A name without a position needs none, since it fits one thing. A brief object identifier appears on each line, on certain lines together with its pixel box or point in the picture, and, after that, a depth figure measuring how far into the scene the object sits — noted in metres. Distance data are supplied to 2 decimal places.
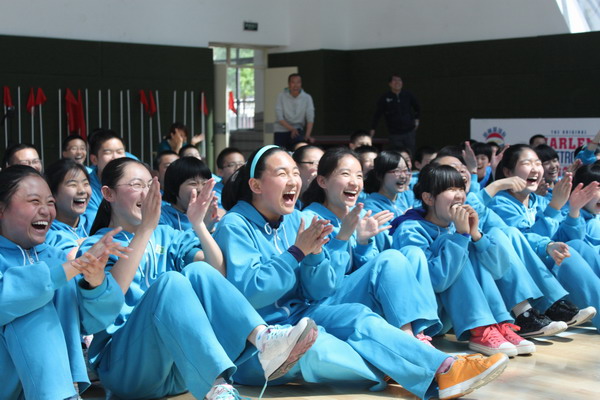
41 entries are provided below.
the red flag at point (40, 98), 10.32
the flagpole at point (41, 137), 10.37
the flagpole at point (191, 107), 11.84
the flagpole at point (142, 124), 11.29
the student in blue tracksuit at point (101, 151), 4.99
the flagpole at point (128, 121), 11.16
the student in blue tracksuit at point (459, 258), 3.60
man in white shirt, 11.06
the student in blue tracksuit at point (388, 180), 4.72
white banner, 9.99
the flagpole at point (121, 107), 11.09
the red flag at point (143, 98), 11.23
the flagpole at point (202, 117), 11.94
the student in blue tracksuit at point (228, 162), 5.77
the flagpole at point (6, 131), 10.02
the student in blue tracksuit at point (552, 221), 4.19
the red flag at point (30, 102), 10.25
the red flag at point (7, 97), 10.03
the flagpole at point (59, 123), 10.55
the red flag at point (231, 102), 13.07
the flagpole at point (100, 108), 10.91
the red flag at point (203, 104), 11.94
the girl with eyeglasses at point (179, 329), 2.62
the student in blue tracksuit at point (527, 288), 3.89
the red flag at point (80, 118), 10.61
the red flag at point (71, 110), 10.55
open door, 12.77
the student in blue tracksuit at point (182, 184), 4.09
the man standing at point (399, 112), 11.38
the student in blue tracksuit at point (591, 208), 4.58
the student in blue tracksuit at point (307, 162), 4.87
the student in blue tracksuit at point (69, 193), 3.68
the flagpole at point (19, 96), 10.20
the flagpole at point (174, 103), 11.64
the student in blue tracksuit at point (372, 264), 3.24
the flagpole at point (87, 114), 10.77
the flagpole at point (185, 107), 11.76
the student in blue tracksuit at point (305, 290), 2.93
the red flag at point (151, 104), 11.29
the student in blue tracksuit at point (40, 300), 2.48
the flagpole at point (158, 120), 11.44
